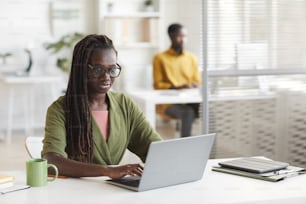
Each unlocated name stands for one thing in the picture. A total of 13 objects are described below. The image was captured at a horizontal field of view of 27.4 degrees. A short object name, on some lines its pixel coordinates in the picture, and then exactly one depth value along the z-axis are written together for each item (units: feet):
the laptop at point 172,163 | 6.56
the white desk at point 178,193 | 6.34
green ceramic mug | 6.81
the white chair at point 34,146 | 9.04
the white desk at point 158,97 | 16.26
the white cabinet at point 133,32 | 23.43
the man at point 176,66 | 19.56
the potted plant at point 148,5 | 23.95
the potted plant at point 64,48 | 22.80
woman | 7.90
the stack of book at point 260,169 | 7.35
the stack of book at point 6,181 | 6.68
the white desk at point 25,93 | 21.89
